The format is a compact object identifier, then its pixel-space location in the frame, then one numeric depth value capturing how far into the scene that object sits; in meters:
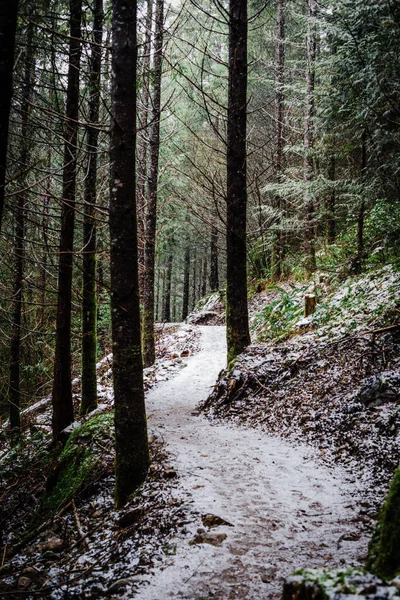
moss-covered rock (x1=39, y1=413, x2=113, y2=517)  4.83
